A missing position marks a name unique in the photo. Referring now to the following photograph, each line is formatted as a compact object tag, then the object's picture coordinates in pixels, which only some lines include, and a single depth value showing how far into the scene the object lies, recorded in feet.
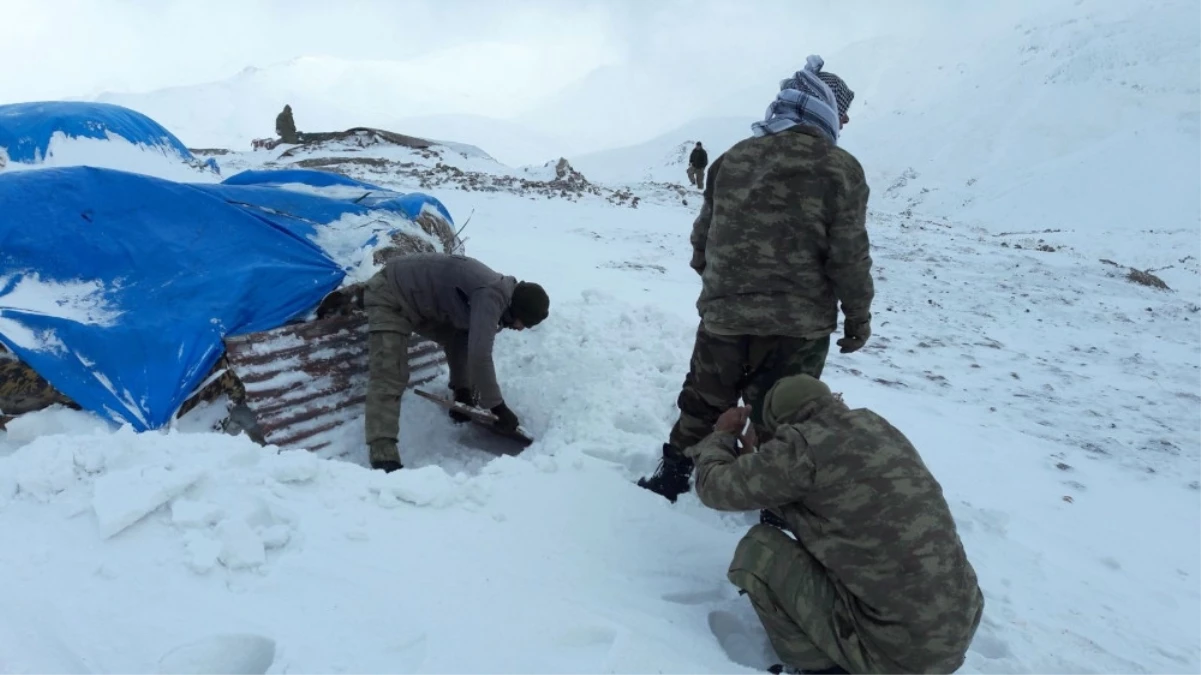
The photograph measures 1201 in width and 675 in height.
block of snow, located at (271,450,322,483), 7.86
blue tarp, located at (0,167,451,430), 10.86
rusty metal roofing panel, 11.71
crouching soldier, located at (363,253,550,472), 11.48
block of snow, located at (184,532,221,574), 6.40
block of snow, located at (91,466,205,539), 6.61
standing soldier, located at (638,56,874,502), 8.00
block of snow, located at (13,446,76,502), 6.97
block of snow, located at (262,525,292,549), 6.87
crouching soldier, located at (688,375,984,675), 6.12
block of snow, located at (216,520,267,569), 6.52
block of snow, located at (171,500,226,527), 6.77
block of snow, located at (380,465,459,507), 8.14
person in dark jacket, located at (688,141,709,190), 55.21
